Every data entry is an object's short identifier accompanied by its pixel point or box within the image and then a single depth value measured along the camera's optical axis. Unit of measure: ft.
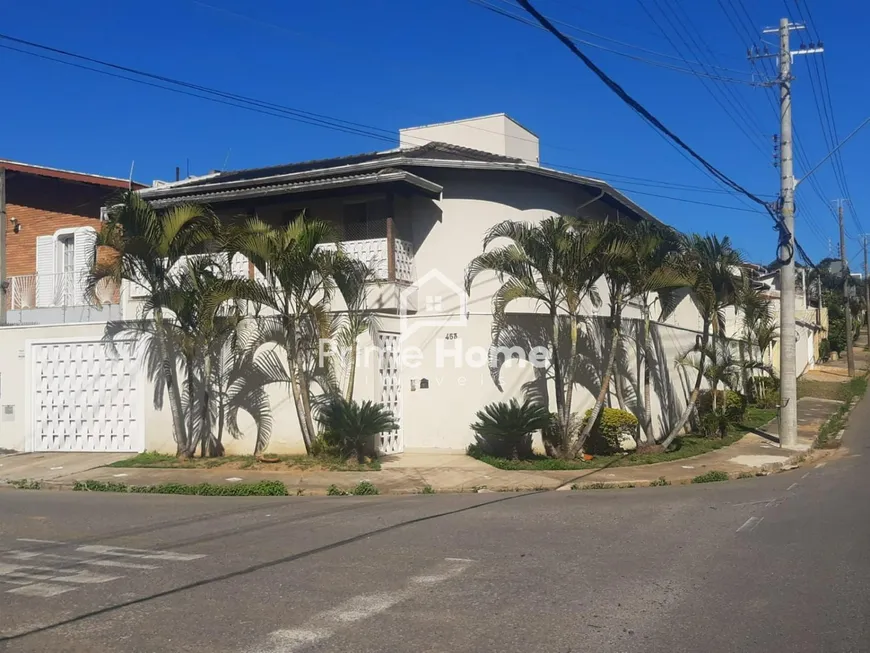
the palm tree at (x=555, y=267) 46.96
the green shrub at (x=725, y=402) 66.80
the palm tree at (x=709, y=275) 53.83
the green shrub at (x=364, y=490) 41.16
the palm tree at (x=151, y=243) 46.75
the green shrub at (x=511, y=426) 48.62
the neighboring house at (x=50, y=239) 62.90
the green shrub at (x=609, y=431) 51.31
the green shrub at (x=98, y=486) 43.93
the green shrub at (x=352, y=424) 46.55
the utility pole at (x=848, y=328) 121.94
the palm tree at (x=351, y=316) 47.93
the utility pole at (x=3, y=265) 61.98
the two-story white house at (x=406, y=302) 52.42
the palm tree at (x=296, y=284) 45.85
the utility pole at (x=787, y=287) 56.80
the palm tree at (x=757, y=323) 76.07
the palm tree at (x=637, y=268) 47.24
